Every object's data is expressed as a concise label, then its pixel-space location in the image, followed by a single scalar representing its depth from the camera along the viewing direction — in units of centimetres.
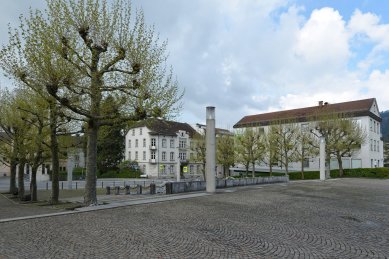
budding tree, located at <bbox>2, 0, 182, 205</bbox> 1309
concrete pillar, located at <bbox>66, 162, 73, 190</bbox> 3422
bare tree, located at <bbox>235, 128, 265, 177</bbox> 4193
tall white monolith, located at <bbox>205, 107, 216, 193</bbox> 1916
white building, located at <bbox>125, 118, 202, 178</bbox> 6881
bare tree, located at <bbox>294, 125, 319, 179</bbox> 4305
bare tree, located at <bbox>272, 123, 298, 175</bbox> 4225
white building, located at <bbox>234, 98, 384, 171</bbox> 4984
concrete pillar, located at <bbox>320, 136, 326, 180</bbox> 3456
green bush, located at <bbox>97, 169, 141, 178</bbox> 6588
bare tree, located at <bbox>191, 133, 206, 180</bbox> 4509
